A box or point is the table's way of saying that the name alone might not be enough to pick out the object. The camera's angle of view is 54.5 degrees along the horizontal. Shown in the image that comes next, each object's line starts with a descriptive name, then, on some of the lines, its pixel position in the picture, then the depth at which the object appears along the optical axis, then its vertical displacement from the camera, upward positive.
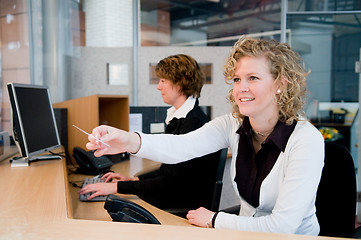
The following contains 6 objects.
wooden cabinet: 2.29 -0.20
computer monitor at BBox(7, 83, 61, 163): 1.75 -0.20
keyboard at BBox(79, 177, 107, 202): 1.55 -0.50
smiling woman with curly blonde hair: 1.12 -0.21
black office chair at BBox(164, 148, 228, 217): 1.78 -0.51
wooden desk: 0.83 -0.37
